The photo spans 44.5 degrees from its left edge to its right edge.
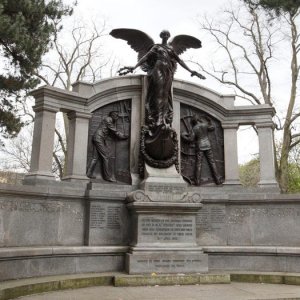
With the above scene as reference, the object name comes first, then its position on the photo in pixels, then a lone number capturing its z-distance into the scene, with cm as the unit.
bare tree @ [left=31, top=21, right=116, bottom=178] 2919
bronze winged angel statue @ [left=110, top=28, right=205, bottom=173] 1034
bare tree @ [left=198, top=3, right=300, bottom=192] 2277
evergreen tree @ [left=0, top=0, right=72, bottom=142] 1292
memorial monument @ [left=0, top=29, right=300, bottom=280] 873
